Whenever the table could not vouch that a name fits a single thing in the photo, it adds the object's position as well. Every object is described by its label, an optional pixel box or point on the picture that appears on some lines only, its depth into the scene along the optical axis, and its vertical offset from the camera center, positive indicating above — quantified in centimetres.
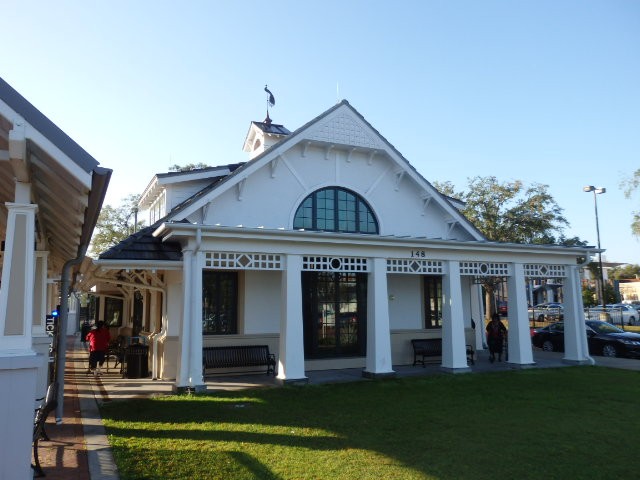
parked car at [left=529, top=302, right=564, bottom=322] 4262 -58
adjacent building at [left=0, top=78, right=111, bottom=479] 498 +97
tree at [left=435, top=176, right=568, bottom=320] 3547 +618
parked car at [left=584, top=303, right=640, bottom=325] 3678 -69
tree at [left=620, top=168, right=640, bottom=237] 3512 +576
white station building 1180 +120
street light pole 3322 +733
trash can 1377 -128
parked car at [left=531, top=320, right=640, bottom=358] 1909 -135
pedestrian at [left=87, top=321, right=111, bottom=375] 1431 -86
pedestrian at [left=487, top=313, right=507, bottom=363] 1638 -92
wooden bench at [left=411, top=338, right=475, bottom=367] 1543 -123
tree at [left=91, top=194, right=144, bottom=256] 4056 +692
